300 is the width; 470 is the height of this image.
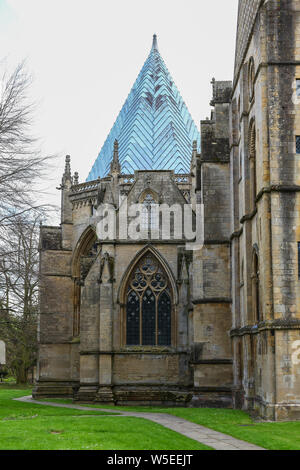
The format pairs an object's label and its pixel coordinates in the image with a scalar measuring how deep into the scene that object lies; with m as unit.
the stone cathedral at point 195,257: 18.52
